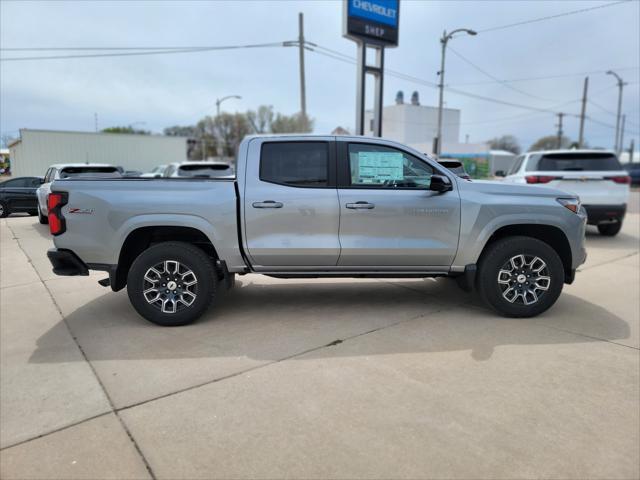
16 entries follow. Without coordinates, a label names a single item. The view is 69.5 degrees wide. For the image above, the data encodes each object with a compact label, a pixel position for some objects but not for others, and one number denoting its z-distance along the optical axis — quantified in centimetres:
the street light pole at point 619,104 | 4396
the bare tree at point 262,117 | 5575
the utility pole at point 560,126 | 6264
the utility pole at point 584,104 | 4534
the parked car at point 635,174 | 3272
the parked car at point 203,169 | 1199
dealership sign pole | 1662
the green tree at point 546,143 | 8375
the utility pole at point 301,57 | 2519
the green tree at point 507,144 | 9569
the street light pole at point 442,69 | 2435
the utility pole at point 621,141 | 5728
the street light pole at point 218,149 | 4139
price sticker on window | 475
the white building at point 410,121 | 7225
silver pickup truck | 444
